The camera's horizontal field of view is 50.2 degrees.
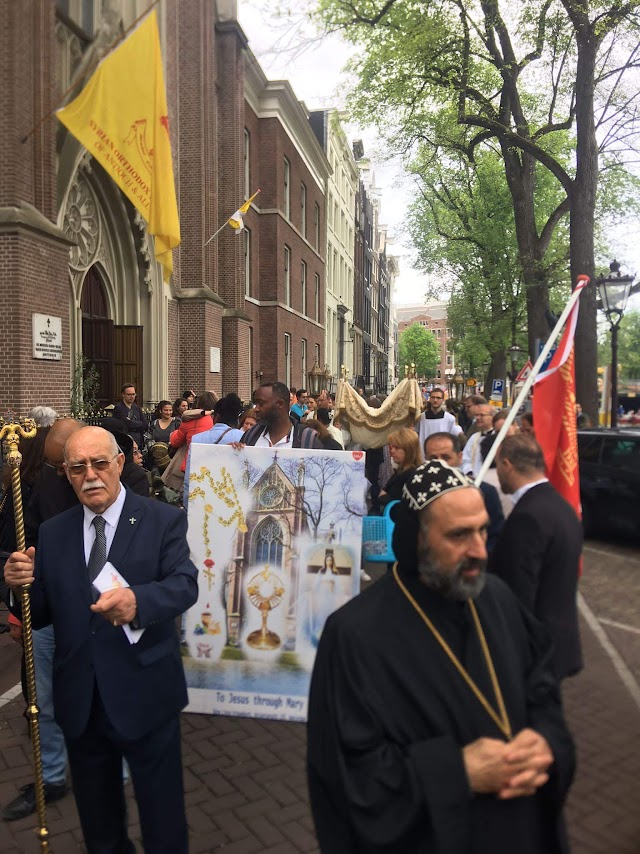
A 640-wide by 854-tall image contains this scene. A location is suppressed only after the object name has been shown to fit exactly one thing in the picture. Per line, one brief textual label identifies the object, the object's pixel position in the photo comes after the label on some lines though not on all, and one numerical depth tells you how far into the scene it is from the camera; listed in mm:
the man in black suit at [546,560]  3420
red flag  4348
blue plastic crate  4977
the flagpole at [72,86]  10289
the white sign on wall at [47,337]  11102
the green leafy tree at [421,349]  105125
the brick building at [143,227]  10867
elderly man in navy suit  2518
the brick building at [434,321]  140300
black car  9398
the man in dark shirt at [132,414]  11438
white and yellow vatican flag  18312
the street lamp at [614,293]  13148
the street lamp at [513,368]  29234
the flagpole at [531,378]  3348
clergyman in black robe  1698
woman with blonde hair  5516
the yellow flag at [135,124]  10016
